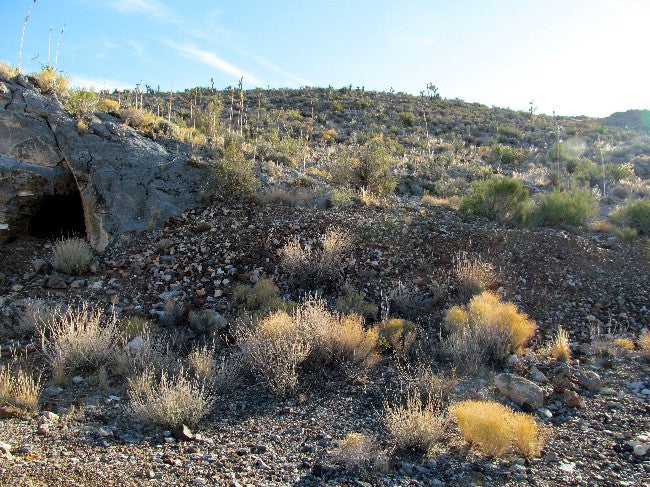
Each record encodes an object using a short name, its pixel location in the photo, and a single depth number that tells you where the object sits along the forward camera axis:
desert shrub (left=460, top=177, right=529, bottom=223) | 10.90
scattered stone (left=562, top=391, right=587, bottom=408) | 5.19
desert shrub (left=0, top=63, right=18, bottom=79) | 9.89
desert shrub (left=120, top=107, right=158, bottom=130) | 11.11
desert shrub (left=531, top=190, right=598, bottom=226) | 11.02
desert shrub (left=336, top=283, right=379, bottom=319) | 7.14
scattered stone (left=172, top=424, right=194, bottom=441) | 4.35
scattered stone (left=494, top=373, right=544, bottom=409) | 5.20
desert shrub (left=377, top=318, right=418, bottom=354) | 6.30
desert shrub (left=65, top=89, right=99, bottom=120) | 10.09
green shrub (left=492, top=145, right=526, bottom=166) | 20.42
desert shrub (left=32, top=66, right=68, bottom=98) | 10.34
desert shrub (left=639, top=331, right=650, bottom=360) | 6.24
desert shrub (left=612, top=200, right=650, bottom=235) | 11.02
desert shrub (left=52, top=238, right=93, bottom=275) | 8.01
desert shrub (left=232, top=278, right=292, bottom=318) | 7.06
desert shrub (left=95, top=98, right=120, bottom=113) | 11.18
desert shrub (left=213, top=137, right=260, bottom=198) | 9.64
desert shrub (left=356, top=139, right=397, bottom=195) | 11.97
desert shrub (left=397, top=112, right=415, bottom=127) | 26.84
